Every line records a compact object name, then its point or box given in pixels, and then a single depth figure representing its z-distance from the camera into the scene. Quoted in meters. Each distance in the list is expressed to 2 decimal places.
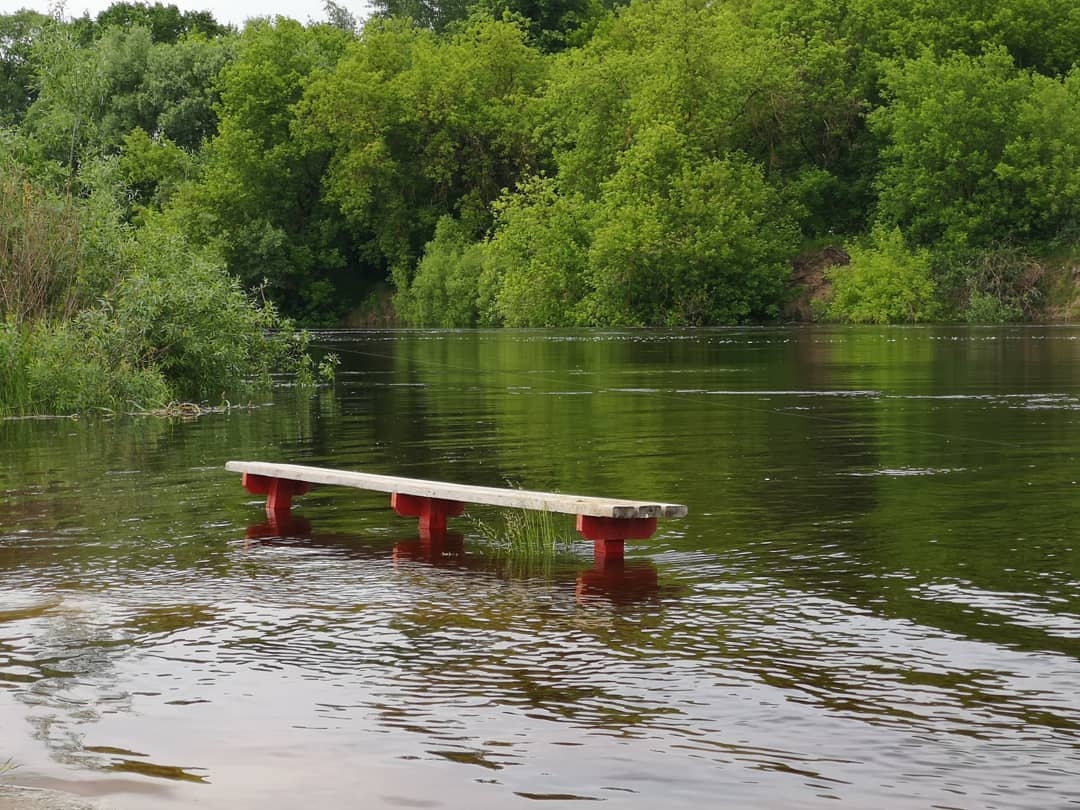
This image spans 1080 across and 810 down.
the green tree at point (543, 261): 87.12
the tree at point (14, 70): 119.62
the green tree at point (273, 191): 100.25
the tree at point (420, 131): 100.25
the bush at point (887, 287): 79.50
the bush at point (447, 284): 94.75
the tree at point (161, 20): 128.12
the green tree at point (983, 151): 79.62
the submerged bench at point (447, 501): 12.30
